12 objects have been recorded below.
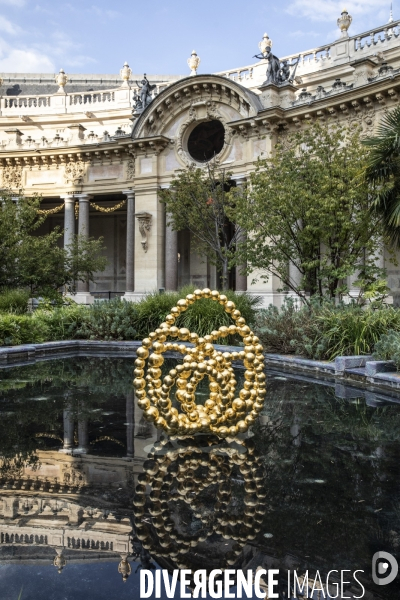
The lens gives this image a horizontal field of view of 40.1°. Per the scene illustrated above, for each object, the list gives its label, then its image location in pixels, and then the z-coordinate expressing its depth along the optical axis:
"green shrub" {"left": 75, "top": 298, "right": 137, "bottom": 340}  14.97
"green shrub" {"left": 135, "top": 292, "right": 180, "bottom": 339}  15.57
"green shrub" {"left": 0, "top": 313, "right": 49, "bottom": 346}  13.05
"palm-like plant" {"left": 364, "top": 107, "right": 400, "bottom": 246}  12.95
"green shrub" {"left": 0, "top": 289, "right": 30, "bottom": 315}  16.14
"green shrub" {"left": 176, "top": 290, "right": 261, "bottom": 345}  13.83
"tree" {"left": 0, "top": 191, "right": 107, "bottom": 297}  17.34
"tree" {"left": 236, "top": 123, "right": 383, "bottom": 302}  13.38
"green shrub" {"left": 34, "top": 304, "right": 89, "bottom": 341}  15.10
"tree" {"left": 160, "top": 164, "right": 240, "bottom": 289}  20.97
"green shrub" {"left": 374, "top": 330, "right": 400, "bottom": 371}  9.00
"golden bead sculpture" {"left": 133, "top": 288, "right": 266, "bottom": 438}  4.98
